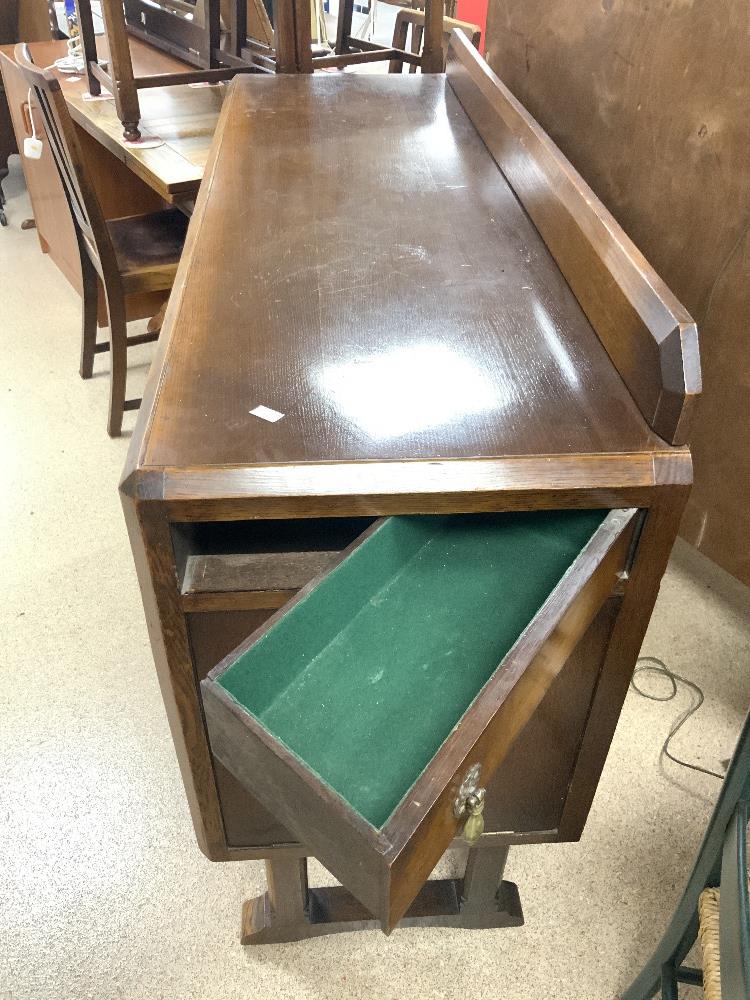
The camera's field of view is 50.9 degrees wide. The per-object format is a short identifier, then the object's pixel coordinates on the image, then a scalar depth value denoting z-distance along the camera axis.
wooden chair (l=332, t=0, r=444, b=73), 1.89
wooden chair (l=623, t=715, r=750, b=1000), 0.70
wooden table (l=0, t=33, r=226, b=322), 1.86
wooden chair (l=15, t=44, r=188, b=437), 1.78
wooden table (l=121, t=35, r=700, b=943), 0.64
